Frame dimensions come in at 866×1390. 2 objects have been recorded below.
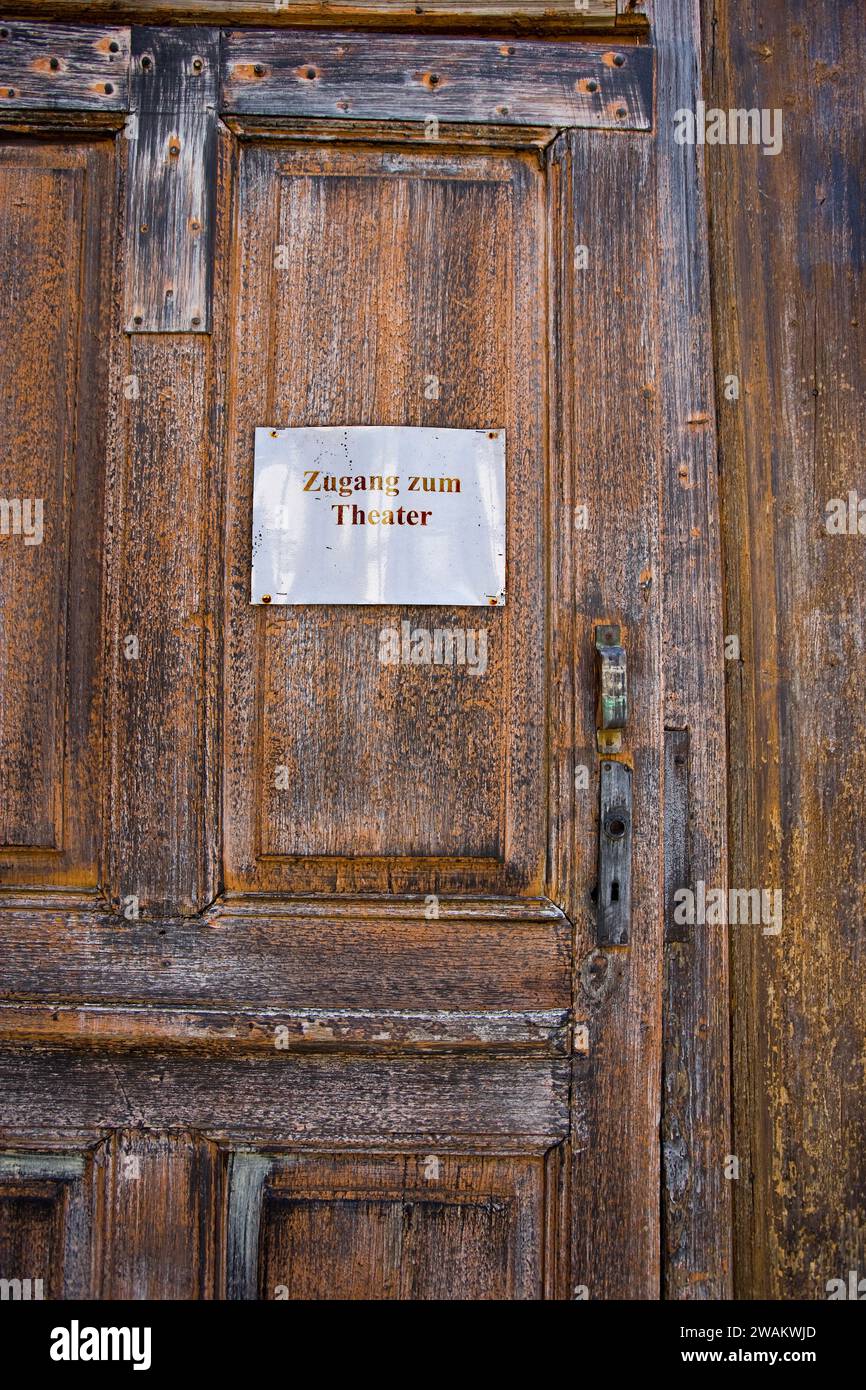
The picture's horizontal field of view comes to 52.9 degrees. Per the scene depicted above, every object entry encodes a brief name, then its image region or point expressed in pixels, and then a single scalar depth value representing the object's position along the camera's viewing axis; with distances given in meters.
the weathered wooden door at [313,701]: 1.32
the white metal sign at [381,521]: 1.34
